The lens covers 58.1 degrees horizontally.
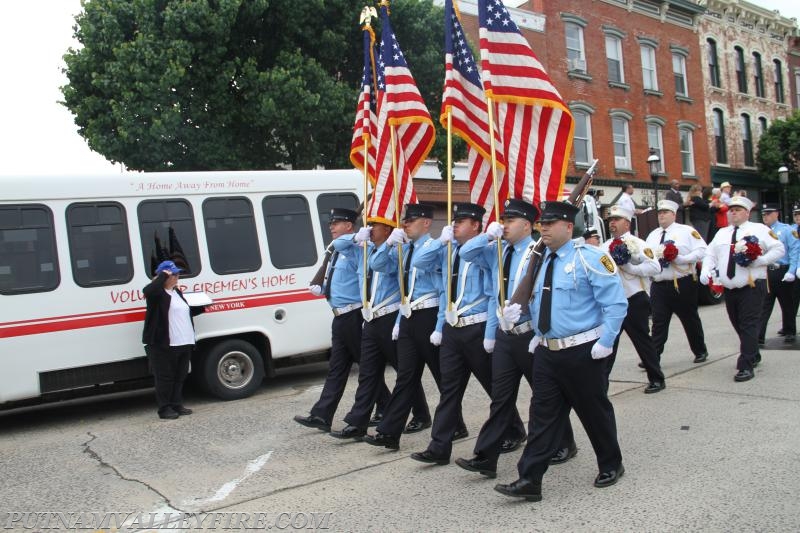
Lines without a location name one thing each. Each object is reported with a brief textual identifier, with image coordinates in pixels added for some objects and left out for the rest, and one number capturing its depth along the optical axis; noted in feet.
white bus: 25.40
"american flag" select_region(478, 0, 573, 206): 18.03
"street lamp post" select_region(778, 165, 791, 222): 81.15
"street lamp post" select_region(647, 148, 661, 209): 66.39
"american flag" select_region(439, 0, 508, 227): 19.38
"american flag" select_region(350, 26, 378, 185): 23.94
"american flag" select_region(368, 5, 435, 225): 21.54
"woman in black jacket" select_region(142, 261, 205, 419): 25.55
